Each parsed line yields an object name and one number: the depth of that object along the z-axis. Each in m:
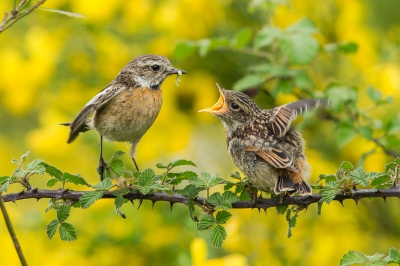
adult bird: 7.69
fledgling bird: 6.55
